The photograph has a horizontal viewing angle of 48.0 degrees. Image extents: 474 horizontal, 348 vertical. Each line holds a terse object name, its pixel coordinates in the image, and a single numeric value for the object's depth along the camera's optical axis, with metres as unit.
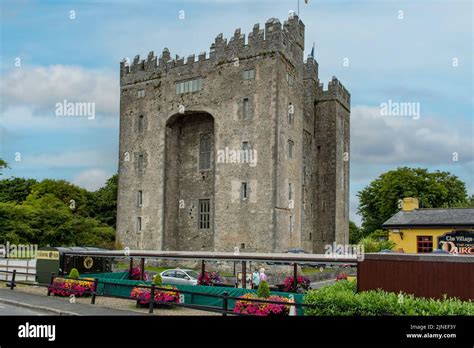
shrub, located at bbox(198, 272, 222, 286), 25.02
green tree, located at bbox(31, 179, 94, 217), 74.56
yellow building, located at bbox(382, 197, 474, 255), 29.90
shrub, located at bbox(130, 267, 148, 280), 28.37
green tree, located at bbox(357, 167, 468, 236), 65.25
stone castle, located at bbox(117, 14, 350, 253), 41.16
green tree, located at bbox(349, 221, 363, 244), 89.89
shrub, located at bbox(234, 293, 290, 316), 16.58
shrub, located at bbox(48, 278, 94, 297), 23.35
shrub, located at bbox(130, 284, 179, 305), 20.11
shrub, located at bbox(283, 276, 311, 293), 22.71
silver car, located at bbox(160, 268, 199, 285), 28.75
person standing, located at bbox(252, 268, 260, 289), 27.89
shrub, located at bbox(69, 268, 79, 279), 24.75
